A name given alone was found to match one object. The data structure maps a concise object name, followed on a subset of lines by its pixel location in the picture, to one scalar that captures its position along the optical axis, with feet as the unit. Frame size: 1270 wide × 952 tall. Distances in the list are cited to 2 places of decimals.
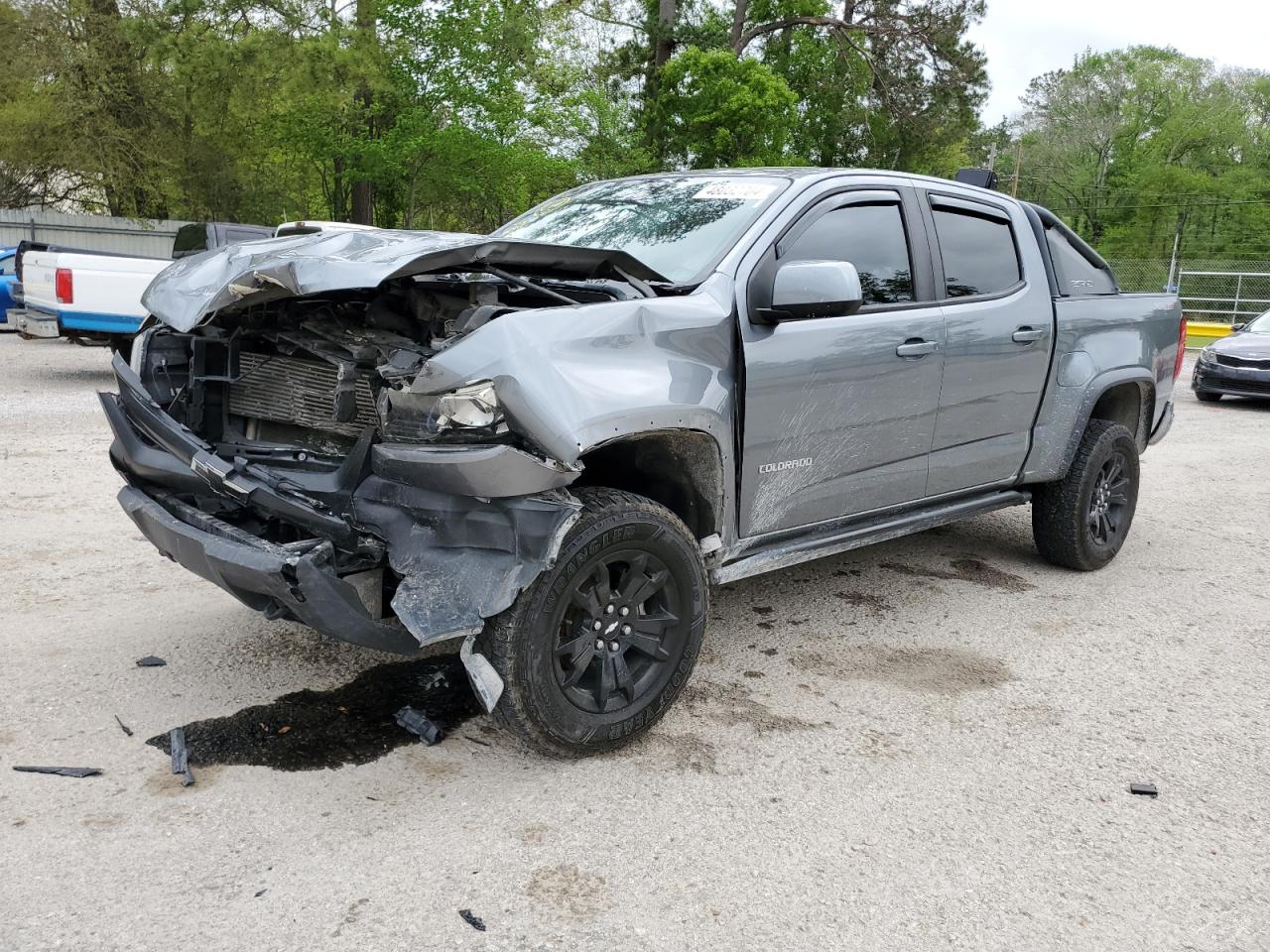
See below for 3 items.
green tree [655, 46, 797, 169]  81.00
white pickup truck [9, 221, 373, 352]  35.55
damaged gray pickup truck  9.77
